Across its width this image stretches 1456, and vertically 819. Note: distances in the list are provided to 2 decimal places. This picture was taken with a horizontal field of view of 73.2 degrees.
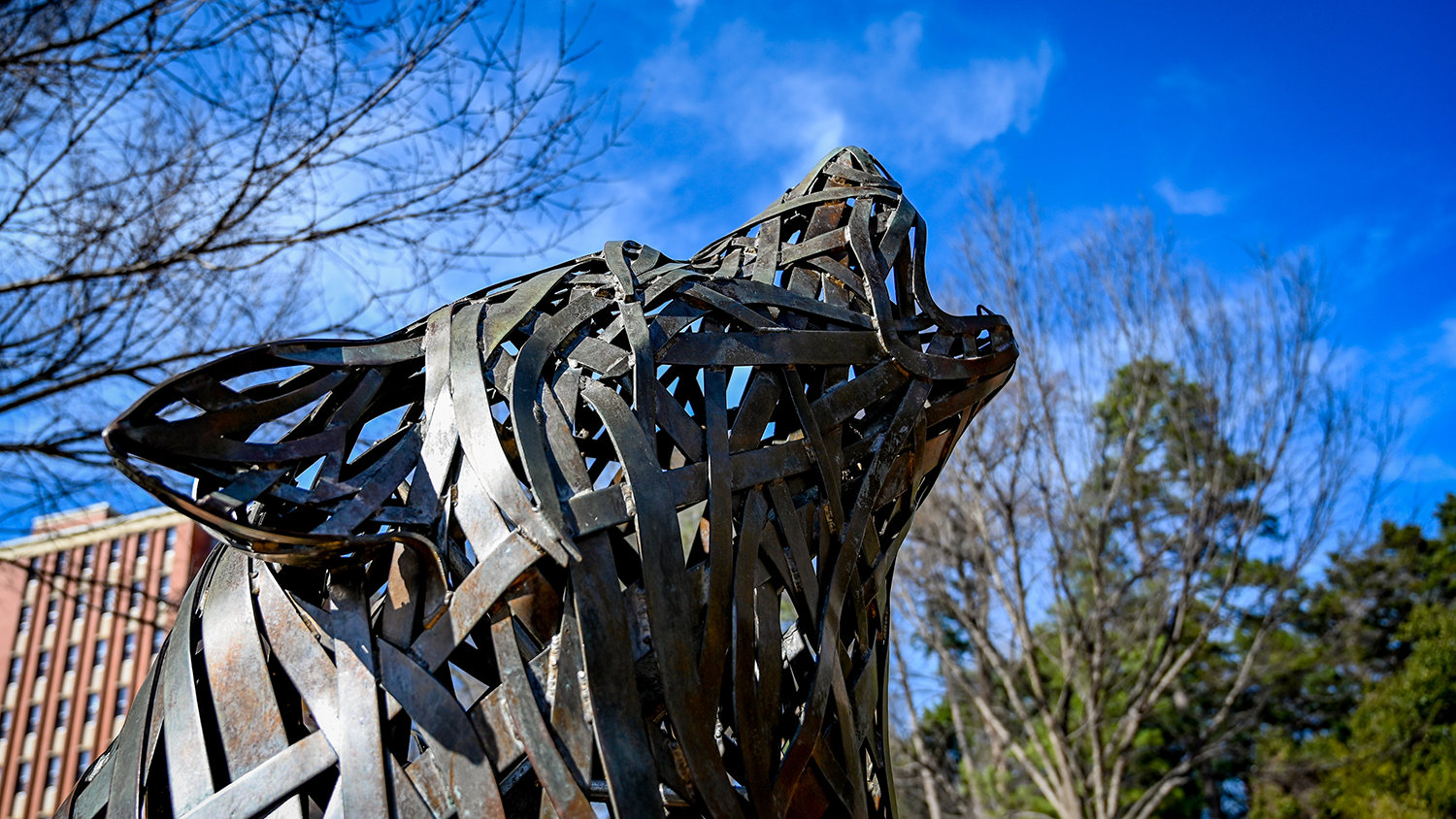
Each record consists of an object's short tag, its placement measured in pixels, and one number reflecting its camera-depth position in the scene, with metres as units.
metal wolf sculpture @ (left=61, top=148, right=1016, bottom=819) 0.76
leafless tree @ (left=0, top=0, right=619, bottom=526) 3.12
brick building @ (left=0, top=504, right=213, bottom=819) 23.02
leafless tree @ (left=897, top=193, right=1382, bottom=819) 6.73
